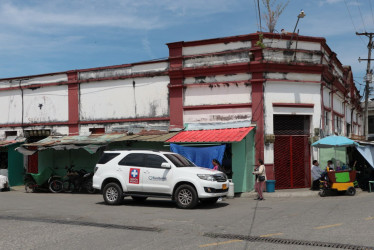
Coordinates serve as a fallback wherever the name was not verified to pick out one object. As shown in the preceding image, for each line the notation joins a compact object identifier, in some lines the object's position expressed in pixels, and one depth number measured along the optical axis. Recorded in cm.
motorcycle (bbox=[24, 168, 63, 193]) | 2013
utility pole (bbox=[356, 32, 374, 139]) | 3195
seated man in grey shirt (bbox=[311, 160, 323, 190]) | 1791
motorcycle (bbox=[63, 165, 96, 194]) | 1959
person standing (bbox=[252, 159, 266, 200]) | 1582
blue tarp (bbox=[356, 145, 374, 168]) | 1939
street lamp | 1705
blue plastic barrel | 1773
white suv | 1300
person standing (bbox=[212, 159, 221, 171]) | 1611
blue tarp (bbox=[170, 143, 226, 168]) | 1711
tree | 2030
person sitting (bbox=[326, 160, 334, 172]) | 1759
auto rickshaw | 1680
